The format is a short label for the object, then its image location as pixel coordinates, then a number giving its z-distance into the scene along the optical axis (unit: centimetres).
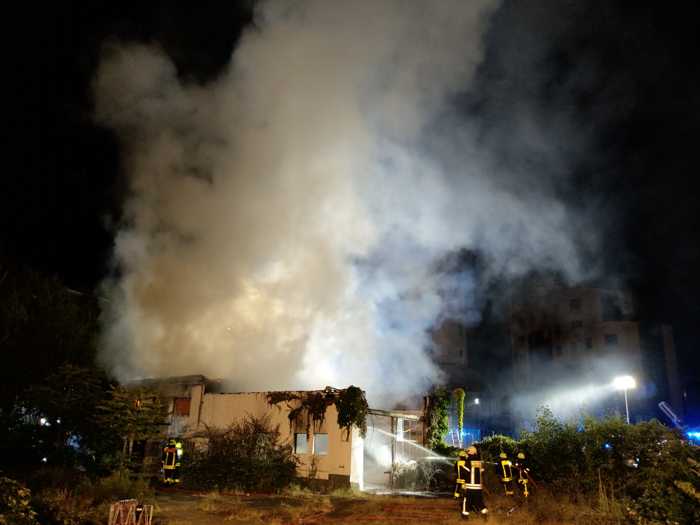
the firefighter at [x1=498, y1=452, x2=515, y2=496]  1198
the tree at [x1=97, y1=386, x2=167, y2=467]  1650
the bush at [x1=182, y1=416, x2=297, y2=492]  1664
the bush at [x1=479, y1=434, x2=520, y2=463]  1588
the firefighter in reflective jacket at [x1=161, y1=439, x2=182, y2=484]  1527
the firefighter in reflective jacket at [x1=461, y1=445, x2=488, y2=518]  1144
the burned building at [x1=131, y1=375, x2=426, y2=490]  1702
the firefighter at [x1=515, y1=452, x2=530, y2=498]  1214
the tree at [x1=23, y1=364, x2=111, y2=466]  1741
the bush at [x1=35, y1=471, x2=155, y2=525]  938
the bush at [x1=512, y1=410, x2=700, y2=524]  1048
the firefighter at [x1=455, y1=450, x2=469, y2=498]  1153
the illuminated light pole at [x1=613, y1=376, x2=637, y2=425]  2083
